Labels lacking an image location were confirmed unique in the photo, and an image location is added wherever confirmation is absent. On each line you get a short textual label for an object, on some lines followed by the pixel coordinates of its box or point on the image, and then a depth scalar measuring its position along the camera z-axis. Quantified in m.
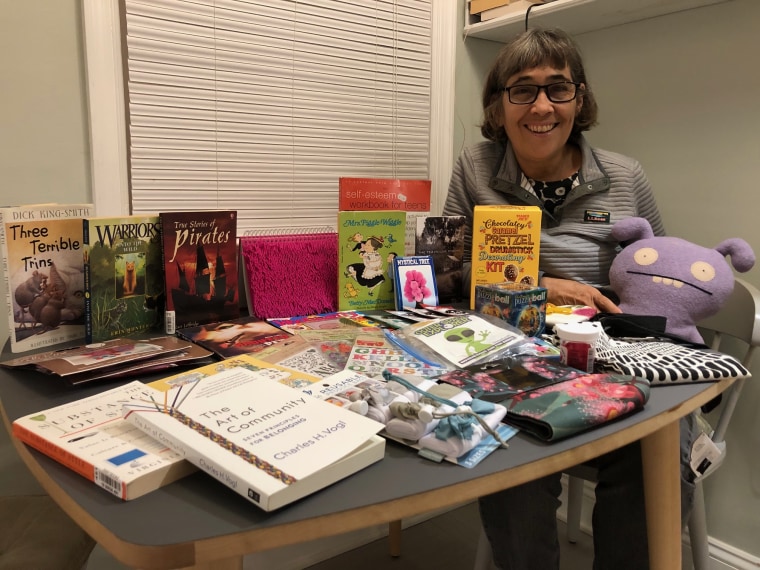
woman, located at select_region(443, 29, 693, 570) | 1.56
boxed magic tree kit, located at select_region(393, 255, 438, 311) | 1.42
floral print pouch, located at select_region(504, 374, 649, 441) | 0.75
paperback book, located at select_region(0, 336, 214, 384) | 0.88
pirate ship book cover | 1.18
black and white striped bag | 0.95
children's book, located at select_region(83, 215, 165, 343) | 1.08
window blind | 1.42
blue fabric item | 0.69
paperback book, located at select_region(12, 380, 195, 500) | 0.59
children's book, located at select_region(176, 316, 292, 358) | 1.06
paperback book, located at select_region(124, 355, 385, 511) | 0.58
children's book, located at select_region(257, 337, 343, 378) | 0.95
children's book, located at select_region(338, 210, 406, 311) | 1.40
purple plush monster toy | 1.30
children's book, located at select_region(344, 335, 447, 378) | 0.95
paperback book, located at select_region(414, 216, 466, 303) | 1.50
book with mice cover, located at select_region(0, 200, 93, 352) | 1.03
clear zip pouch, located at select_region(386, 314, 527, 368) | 1.02
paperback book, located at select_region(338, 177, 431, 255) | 1.48
